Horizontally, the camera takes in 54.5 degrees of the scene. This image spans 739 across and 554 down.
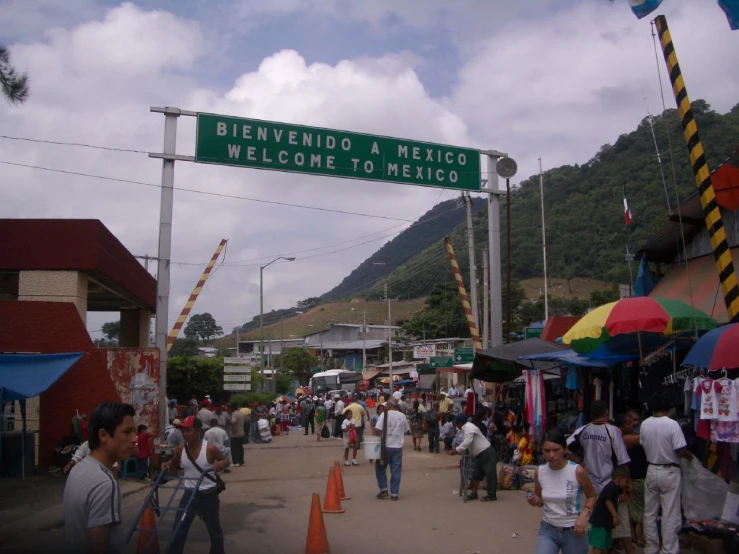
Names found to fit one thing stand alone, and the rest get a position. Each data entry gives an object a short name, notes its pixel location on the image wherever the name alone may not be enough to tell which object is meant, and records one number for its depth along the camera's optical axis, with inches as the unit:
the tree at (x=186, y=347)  3309.5
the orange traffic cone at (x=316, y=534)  324.2
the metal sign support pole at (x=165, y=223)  534.6
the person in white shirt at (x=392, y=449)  493.0
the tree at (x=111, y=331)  3174.5
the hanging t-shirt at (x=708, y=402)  308.2
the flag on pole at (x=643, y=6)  385.4
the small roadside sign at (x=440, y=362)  1498.2
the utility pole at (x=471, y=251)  754.8
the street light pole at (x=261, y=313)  1665.8
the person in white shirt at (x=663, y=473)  292.5
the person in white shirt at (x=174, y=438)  505.4
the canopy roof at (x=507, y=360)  533.0
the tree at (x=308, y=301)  4505.4
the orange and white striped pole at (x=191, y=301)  604.1
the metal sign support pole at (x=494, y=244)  613.9
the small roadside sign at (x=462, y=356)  1165.7
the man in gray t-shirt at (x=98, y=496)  139.6
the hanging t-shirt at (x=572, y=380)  518.8
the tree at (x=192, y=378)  1571.1
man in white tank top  287.3
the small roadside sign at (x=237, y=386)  1010.0
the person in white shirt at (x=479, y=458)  476.7
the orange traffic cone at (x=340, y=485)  482.6
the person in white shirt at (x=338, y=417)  1080.2
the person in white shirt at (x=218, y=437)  395.5
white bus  2292.1
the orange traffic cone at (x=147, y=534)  282.7
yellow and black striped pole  370.9
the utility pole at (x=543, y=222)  1685.5
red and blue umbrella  297.9
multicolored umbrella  359.9
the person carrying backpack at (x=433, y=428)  834.2
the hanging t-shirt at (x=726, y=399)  301.1
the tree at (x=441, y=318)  2797.7
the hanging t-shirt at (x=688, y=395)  339.3
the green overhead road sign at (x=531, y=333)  885.8
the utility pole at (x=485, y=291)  1093.8
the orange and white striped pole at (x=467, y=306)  672.4
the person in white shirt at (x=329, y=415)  1171.3
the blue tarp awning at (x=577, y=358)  427.5
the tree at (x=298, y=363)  2851.9
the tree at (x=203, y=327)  4623.5
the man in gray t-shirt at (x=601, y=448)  289.7
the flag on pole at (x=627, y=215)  784.8
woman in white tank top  217.9
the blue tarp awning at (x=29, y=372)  454.9
